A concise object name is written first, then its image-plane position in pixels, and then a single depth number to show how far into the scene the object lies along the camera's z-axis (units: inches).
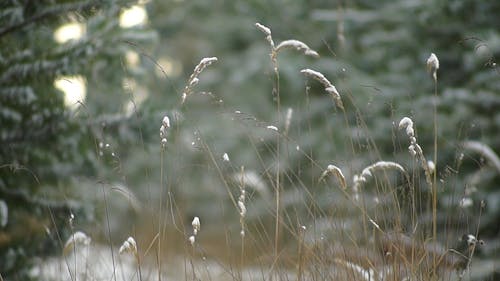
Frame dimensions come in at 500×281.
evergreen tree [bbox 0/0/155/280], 361.1
